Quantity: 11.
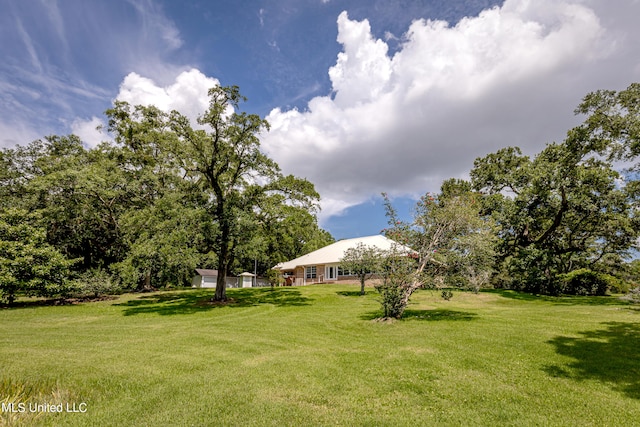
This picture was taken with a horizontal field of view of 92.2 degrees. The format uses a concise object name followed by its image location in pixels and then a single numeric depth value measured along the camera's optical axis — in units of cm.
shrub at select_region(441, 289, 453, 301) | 1464
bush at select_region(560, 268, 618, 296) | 2755
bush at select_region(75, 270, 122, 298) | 2173
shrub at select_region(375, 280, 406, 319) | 1335
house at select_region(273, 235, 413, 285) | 3800
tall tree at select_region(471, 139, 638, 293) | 2202
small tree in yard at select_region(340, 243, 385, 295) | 2155
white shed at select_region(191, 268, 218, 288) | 5097
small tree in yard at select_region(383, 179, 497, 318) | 1365
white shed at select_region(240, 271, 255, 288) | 5109
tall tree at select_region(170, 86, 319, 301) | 1827
